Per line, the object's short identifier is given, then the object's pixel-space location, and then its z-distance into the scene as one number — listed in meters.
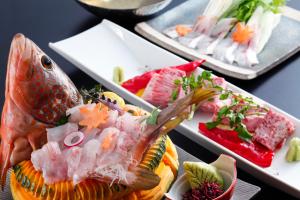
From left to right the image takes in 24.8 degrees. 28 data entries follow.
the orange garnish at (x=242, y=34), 1.18
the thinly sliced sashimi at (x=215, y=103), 1.00
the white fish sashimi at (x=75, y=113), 0.76
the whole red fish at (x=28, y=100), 0.73
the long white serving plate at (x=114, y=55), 1.02
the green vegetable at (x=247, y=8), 1.23
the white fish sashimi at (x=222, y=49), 1.14
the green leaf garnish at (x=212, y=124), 0.95
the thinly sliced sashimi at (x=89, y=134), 0.74
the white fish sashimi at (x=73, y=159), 0.72
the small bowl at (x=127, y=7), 1.21
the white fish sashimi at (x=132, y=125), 0.73
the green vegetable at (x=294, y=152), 0.91
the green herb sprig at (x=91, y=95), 0.80
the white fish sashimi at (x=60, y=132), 0.75
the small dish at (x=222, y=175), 0.79
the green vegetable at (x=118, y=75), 1.08
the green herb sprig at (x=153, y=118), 0.71
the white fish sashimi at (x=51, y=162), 0.73
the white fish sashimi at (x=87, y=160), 0.71
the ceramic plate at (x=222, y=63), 1.10
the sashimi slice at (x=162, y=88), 1.02
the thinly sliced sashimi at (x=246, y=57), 1.12
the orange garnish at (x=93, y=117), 0.74
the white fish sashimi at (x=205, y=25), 1.22
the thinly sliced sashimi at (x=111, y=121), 0.75
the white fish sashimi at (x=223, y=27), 1.21
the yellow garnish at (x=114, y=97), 0.83
